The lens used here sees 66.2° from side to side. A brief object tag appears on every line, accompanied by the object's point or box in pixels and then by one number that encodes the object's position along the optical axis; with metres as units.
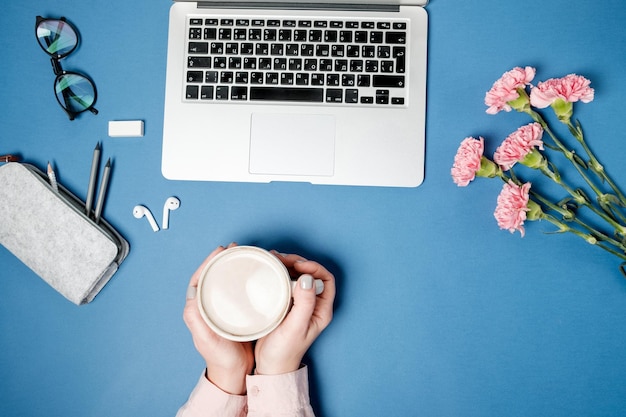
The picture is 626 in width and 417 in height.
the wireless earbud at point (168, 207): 0.82
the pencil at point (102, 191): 0.82
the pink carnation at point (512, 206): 0.70
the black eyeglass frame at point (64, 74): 0.84
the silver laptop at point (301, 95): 0.79
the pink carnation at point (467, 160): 0.72
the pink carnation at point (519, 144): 0.71
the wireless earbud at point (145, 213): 0.82
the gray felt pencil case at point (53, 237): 0.79
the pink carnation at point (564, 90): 0.71
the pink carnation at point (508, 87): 0.73
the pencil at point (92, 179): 0.82
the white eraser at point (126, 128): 0.83
